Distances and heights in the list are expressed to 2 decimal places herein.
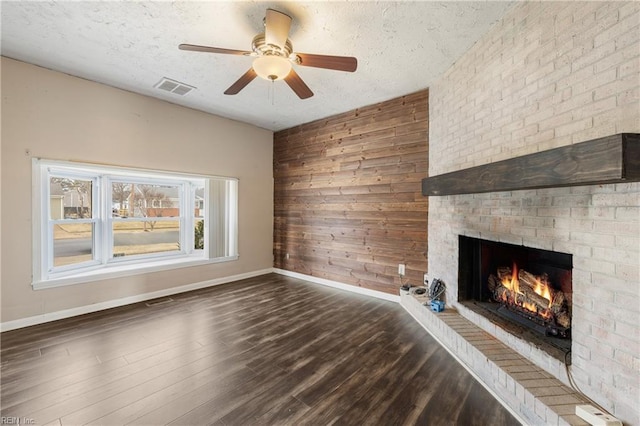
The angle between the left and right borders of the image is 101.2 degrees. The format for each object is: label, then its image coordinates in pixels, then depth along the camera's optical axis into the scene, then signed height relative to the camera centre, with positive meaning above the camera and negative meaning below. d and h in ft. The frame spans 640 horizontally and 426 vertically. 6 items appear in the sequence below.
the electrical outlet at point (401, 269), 12.25 -2.69
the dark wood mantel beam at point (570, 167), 3.65 +0.77
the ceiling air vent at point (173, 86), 10.78 +5.31
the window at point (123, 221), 10.41 -0.53
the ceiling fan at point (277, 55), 6.38 +3.98
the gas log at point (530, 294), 6.52 -2.34
